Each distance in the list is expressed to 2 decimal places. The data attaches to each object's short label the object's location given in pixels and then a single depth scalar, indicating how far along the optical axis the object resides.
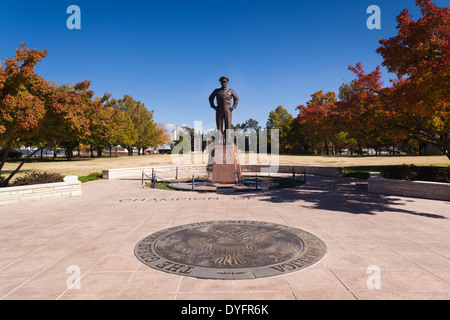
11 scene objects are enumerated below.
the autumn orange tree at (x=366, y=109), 11.84
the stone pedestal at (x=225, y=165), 13.98
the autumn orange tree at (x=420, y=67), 8.25
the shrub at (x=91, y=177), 16.81
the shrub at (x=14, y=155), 38.97
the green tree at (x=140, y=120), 68.12
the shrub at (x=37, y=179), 11.67
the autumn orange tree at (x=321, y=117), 13.77
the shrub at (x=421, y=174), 11.11
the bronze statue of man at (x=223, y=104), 14.28
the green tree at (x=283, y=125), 65.50
